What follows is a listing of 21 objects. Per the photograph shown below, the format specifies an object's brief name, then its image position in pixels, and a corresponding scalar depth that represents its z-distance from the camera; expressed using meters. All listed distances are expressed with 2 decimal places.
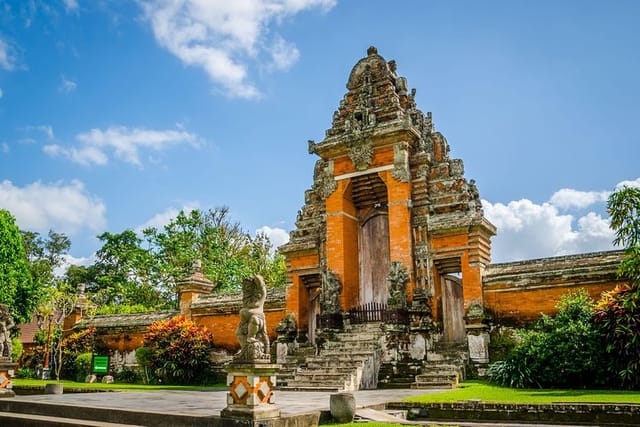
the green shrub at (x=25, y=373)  22.85
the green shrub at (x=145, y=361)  19.25
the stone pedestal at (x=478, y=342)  14.14
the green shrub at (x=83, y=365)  21.05
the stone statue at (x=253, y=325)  8.22
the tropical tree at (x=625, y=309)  10.95
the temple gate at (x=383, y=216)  15.70
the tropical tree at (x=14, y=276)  23.12
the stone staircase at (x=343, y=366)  13.53
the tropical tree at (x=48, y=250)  43.31
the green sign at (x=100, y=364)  20.01
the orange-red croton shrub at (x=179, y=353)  18.48
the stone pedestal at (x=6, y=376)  12.55
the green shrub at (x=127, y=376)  20.23
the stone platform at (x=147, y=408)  8.03
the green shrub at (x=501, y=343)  13.97
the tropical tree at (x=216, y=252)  30.91
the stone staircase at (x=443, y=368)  13.06
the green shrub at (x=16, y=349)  23.69
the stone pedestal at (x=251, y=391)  7.62
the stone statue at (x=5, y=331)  13.60
